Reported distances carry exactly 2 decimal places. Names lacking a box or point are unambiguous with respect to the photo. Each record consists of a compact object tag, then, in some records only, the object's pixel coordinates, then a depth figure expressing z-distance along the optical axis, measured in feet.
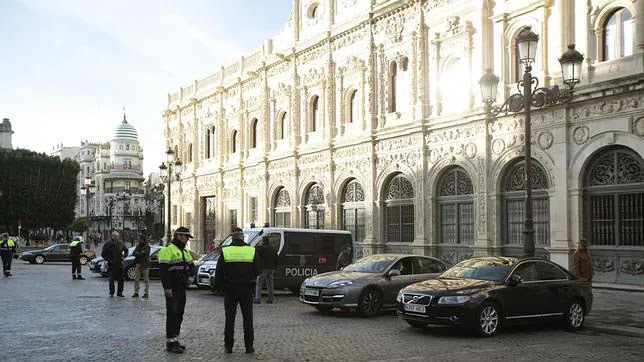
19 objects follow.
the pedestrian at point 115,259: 64.85
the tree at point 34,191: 225.76
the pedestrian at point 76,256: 87.15
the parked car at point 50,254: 138.62
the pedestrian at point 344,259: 71.56
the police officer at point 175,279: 34.24
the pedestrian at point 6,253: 93.04
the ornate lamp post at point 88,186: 167.12
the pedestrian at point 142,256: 65.36
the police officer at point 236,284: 33.96
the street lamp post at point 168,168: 111.55
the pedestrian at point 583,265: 51.26
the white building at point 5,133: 343.26
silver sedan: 49.78
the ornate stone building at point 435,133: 68.39
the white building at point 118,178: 385.50
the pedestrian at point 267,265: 59.88
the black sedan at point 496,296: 39.83
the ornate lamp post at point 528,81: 50.16
